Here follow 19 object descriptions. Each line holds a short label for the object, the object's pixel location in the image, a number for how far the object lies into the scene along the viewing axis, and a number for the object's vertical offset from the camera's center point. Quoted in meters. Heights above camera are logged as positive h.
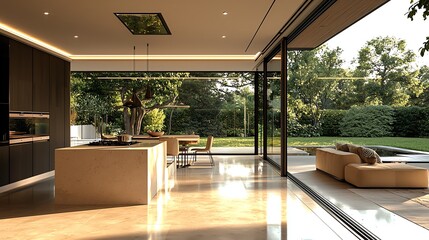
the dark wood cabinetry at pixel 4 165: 7.08 -0.75
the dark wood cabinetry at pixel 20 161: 7.45 -0.73
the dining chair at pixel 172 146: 9.27 -0.55
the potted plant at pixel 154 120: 13.51 +0.07
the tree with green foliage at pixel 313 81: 11.70 +1.19
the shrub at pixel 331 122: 12.34 -0.02
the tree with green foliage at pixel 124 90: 13.47 +1.06
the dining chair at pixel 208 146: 10.57 -0.62
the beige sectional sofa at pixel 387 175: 6.95 -0.93
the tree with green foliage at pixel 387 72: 7.30 +1.08
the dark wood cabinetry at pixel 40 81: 8.44 +0.88
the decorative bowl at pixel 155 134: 10.31 -0.30
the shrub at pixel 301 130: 11.67 -0.24
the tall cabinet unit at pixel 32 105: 7.35 +0.37
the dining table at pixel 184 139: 9.91 -0.41
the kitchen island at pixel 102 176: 5.79 -0.76
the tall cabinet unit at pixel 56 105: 9.33 +0.40
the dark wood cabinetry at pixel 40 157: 8.42 -0.73
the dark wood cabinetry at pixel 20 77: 7.49 +0.87
